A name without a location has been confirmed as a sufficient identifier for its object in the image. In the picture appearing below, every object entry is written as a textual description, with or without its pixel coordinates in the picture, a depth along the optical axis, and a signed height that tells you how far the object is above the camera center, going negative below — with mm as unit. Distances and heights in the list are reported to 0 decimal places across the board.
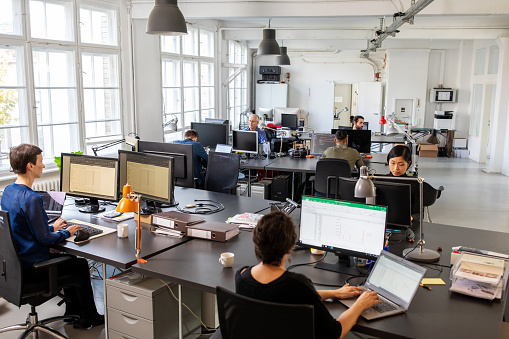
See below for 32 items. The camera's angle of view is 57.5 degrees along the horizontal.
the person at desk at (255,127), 7098 -418
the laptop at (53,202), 3621 -816
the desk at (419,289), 2018 -955
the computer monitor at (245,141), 6617 -583
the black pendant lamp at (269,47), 6996 +806
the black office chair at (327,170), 5352 -791
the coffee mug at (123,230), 3166 -893
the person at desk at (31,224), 3002 -827
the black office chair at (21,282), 2916 -1198
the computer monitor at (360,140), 7074 -573
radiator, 5109 -972
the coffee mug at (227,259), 2645 -900
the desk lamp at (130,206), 2814 -650
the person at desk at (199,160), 5480 -709
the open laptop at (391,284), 2133 -868
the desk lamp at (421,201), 2629 -594
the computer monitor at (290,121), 10438 -437
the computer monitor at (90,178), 3713 -647
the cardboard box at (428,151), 12508 -1270
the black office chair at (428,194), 3809 -750
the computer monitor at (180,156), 4438 -534
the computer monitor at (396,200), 2994 -629
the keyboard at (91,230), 3232 -922
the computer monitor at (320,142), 6949 -606
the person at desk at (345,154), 5785 -649
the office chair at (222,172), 5184 -803
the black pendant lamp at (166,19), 4223 +726
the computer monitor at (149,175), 3533 -594
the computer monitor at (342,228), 2500 -692
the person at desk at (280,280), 1891 -741
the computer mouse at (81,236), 3092 -913
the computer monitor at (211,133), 7066 -496
